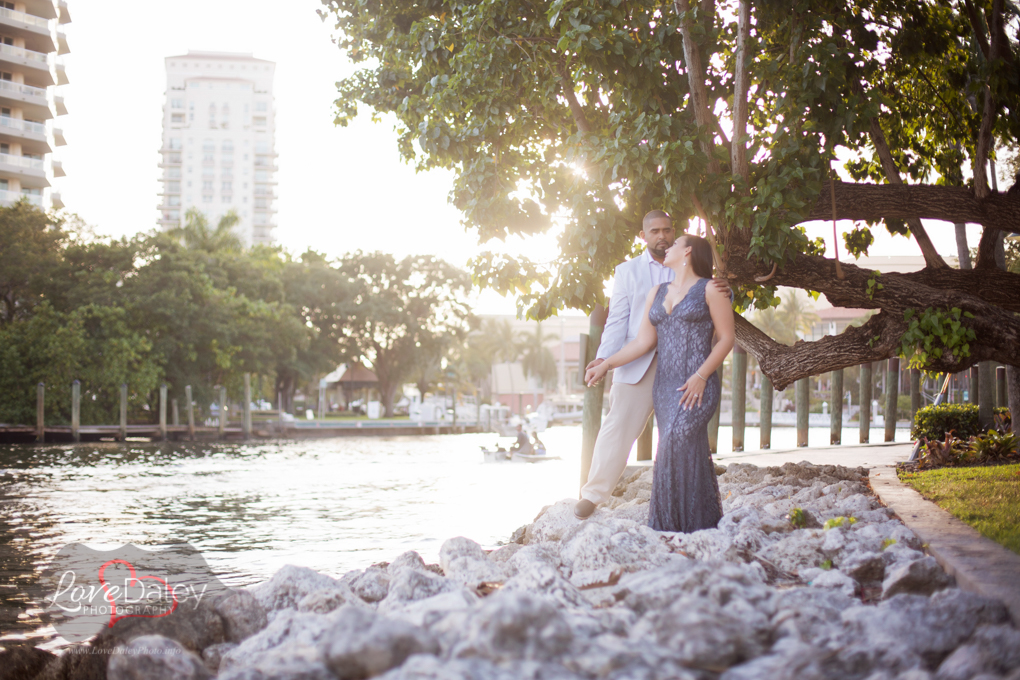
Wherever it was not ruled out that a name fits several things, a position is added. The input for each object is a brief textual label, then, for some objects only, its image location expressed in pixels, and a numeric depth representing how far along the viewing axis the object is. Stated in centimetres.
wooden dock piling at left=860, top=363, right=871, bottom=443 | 1761
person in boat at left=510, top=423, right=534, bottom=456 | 2800
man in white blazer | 532
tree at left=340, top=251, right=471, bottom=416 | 5212
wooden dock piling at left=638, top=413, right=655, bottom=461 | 1256
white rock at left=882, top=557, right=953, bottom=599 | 385
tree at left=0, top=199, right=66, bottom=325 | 3447
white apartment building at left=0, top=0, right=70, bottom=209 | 5072
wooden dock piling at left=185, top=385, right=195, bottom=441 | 3734
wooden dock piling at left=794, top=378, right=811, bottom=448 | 1689
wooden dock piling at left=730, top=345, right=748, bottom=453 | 1642
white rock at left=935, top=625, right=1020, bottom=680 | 261
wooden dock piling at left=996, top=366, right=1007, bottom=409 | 1623
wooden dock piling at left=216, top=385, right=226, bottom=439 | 3931
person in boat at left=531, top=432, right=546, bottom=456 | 2891
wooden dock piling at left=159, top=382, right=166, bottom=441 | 3578
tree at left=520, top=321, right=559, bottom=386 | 8725
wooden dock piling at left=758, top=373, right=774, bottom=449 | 1710
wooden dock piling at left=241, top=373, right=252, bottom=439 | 4053
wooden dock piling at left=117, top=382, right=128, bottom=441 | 3391
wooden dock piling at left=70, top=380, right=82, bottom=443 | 3247
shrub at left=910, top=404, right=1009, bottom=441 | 1164
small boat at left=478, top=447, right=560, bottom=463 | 2758
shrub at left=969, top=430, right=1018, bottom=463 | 927
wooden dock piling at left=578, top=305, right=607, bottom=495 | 895
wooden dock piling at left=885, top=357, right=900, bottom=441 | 1745
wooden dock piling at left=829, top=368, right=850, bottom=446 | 1784
